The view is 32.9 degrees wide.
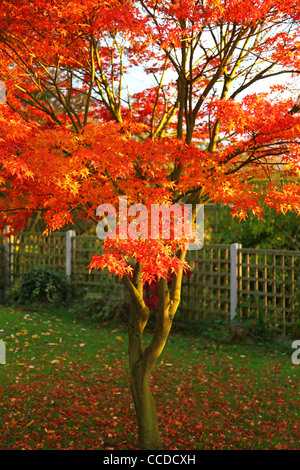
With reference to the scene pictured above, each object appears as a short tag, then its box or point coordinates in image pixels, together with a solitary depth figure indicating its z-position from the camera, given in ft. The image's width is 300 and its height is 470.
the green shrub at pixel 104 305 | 28.37
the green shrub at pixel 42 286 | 31.63
